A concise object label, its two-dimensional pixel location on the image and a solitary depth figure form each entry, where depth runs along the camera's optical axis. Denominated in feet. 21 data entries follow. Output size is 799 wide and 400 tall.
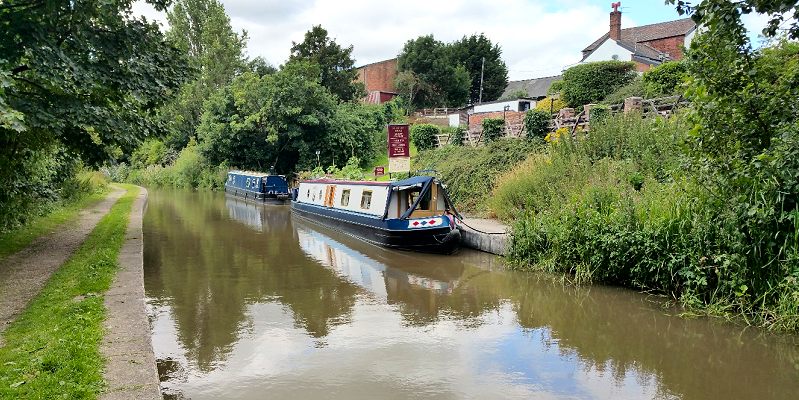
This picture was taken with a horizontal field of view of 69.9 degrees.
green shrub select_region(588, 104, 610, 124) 54.56
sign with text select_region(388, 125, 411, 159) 50.85
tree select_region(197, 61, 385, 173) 100.07
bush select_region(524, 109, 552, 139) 62.08
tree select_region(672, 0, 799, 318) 22.94
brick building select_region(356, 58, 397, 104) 164.86
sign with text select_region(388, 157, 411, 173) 50.70
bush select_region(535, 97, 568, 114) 85.29
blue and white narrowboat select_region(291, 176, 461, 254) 42.91
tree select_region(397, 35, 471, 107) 150.51
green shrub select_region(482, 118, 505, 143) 71.41
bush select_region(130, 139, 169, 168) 162.39
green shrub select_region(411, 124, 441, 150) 88.58
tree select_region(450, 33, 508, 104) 165.99
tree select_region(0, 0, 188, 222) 27.63
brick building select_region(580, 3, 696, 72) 107.76
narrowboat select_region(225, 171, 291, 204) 89.04
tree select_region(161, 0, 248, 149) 134.51
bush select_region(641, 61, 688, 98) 66.28
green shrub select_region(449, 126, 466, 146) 80.02
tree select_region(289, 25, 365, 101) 134.41
